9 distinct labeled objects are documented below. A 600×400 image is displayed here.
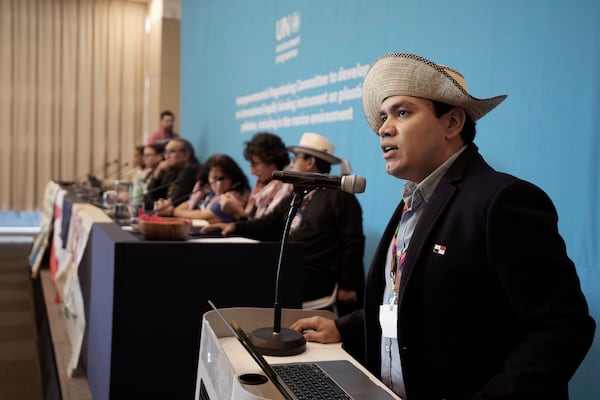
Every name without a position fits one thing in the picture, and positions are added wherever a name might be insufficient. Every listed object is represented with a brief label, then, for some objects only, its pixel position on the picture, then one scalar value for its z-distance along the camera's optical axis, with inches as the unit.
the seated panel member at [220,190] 137.4
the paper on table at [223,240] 85.3
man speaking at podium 38.1
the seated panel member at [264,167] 126.3
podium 39.8
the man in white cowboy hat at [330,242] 107.8
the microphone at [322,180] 47.2
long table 79.2
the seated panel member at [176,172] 190.5
